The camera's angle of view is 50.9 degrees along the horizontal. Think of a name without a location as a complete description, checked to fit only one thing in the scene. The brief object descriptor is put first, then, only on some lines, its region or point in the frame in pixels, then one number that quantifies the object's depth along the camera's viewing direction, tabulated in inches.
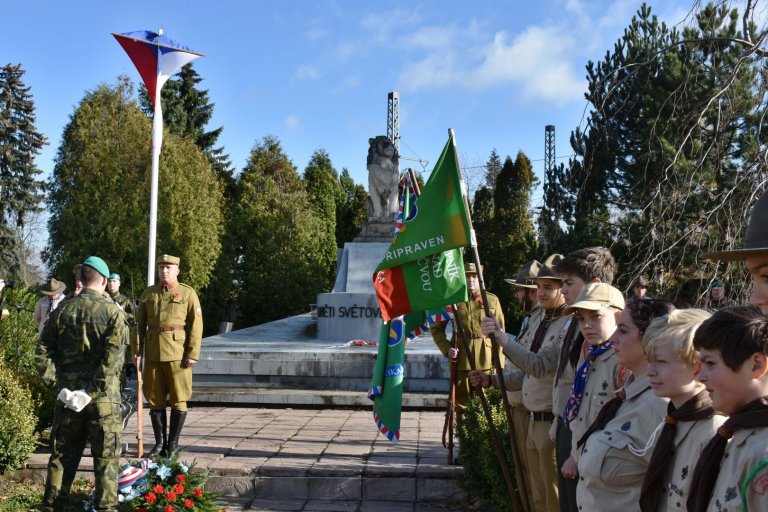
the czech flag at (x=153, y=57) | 444.8
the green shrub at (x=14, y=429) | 267.6
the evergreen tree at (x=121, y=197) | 1275.8
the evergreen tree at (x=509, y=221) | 1357.0
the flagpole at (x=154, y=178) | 378.0
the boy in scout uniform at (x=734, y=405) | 86.6
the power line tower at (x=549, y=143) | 1464.1
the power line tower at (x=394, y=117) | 1603.1
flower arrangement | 214.2
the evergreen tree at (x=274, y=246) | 1477.6
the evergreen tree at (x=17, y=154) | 1636.3
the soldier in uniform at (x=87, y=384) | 211.9
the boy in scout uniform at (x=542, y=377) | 177.8
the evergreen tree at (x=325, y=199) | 1631.4
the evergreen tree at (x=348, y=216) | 1893.5
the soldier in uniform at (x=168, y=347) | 300.4
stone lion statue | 655.8
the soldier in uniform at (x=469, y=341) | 309.0
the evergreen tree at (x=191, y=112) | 1726.1
